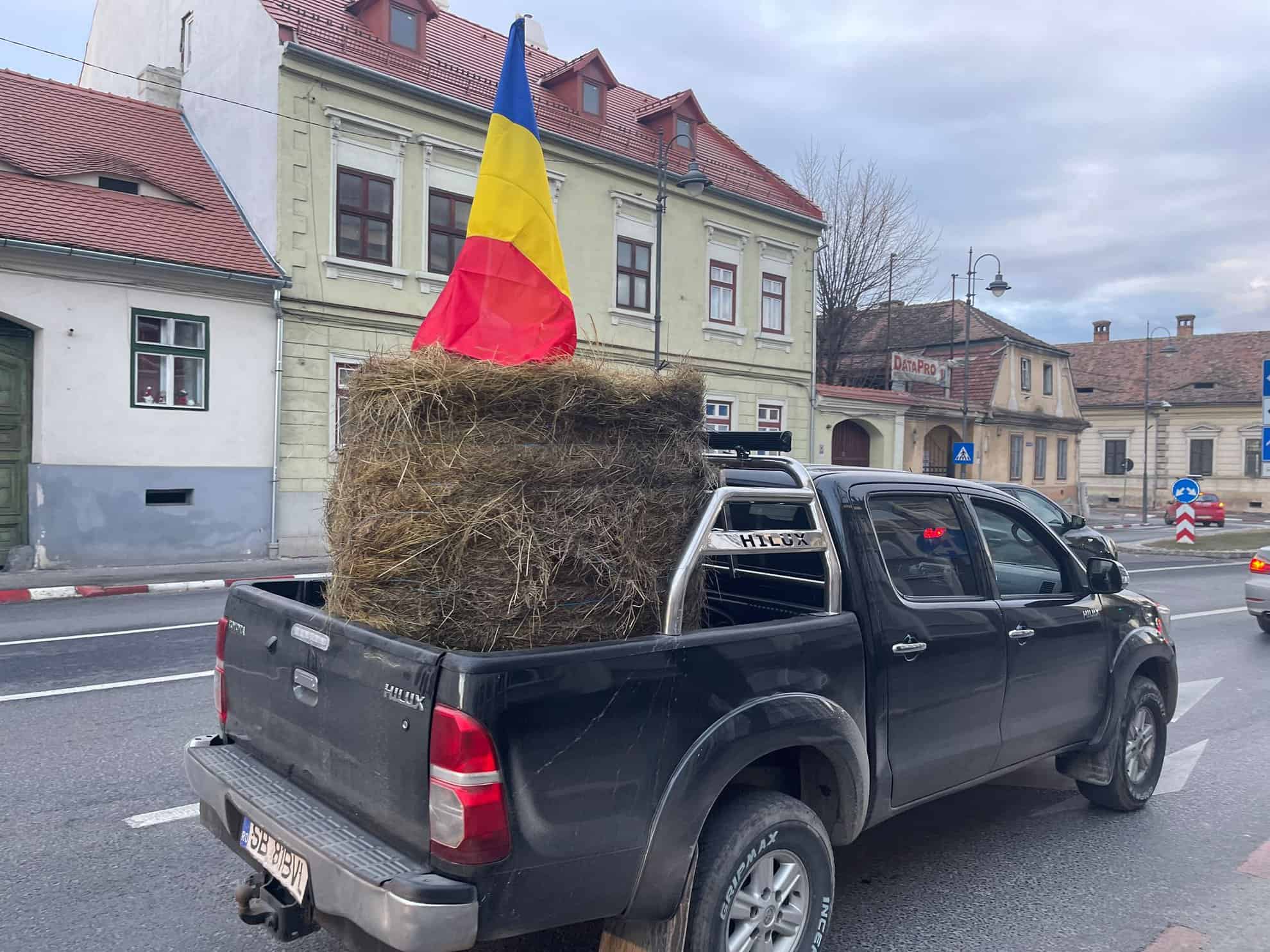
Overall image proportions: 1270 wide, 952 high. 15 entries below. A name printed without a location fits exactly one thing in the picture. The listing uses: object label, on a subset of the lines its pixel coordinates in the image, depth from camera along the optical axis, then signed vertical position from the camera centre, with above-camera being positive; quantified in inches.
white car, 400.5 -48.9
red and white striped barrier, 861.2 -44.7
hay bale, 105.0 -5.7
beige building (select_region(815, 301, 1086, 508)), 1114.7 +84.8
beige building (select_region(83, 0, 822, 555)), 638.5 +219.4
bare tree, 1371.8 +296.7
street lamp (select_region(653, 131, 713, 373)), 668.1 +204.8
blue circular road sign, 795.4 -12.5
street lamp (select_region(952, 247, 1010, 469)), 1059.3 +208.2
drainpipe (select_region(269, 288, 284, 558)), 621.9 +24.8
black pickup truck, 93.4 -33.1
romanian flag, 133.0 +29.9
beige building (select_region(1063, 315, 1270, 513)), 1909.4 +119.8
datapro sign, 1181.1 +132.5
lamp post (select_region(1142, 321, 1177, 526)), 2098.9 +286.2
